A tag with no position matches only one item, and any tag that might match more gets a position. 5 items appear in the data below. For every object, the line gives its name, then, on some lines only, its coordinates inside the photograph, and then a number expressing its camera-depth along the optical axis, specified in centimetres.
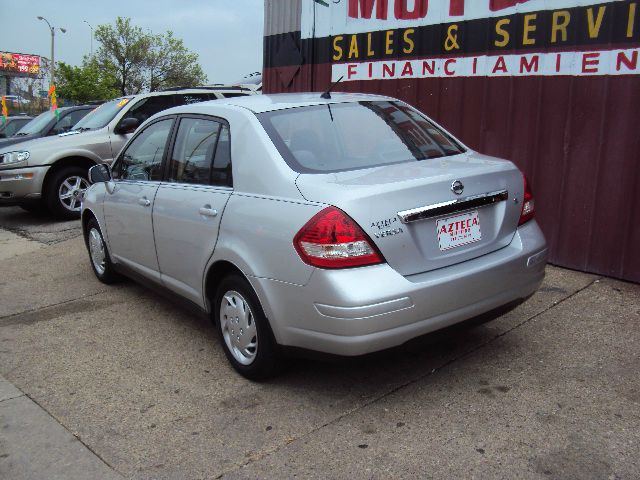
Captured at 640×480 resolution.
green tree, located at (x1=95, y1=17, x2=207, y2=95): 4966
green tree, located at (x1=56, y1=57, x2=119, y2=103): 4266
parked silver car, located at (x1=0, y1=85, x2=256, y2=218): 909
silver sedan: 310
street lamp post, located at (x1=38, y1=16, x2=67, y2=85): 4125
